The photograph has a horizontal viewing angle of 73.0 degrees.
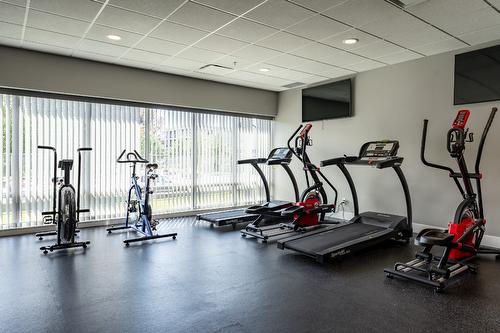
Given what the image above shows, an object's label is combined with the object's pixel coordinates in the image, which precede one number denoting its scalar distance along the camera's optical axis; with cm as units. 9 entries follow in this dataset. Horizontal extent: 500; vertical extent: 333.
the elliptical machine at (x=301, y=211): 561
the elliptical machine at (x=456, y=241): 342
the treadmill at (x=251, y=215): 623
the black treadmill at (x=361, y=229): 431
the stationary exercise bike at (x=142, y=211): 521
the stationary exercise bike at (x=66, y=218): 463
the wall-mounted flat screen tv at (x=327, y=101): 679
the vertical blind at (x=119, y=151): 549
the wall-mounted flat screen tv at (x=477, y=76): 481
